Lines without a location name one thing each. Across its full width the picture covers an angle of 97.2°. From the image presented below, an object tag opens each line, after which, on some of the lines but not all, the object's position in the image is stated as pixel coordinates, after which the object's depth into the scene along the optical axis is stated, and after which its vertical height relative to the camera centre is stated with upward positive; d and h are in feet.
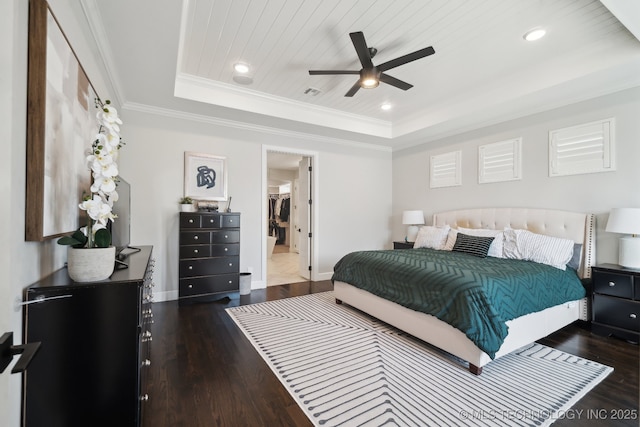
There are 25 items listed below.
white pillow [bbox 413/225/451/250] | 13.78 -1.13
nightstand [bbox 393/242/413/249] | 16.16 -1.78
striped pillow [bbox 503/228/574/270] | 9.87 -1.19
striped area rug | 5.50 -3.87
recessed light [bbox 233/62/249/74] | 10.36 +5.46
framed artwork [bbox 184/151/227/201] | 13.04 +1.76
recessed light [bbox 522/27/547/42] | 8.35 +5.48
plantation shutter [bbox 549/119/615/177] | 10.14 +2.56
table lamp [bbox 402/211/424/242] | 16.30 -0.36
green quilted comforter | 6.73 -2.06
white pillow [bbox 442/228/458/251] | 13.34 -1.19
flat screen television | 7.47 -0.22
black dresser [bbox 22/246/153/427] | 3.97 -2.11
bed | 7.13 -2.91
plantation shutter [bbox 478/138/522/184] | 12.74 +2.56
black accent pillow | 11.33 -1.24
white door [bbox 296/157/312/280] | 16.89 -0.18
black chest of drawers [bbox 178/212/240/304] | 11.91 -1.84
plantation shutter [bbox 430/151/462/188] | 15.22 +2.54
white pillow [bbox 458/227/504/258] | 11.28 -0.86
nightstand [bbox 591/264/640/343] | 8.58 -2.70
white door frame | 16.42 +0.36
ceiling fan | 7.72 +4.51
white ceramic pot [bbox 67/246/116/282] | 4.22 -0.78
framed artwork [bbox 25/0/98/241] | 3.93 +1.34
